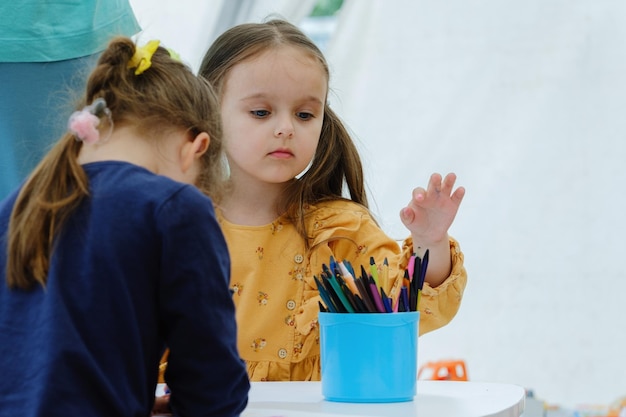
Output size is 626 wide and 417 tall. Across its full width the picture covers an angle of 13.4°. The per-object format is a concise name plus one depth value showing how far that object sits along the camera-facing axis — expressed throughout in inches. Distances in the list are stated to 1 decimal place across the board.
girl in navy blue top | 85.7
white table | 89.8
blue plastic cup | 91.4
